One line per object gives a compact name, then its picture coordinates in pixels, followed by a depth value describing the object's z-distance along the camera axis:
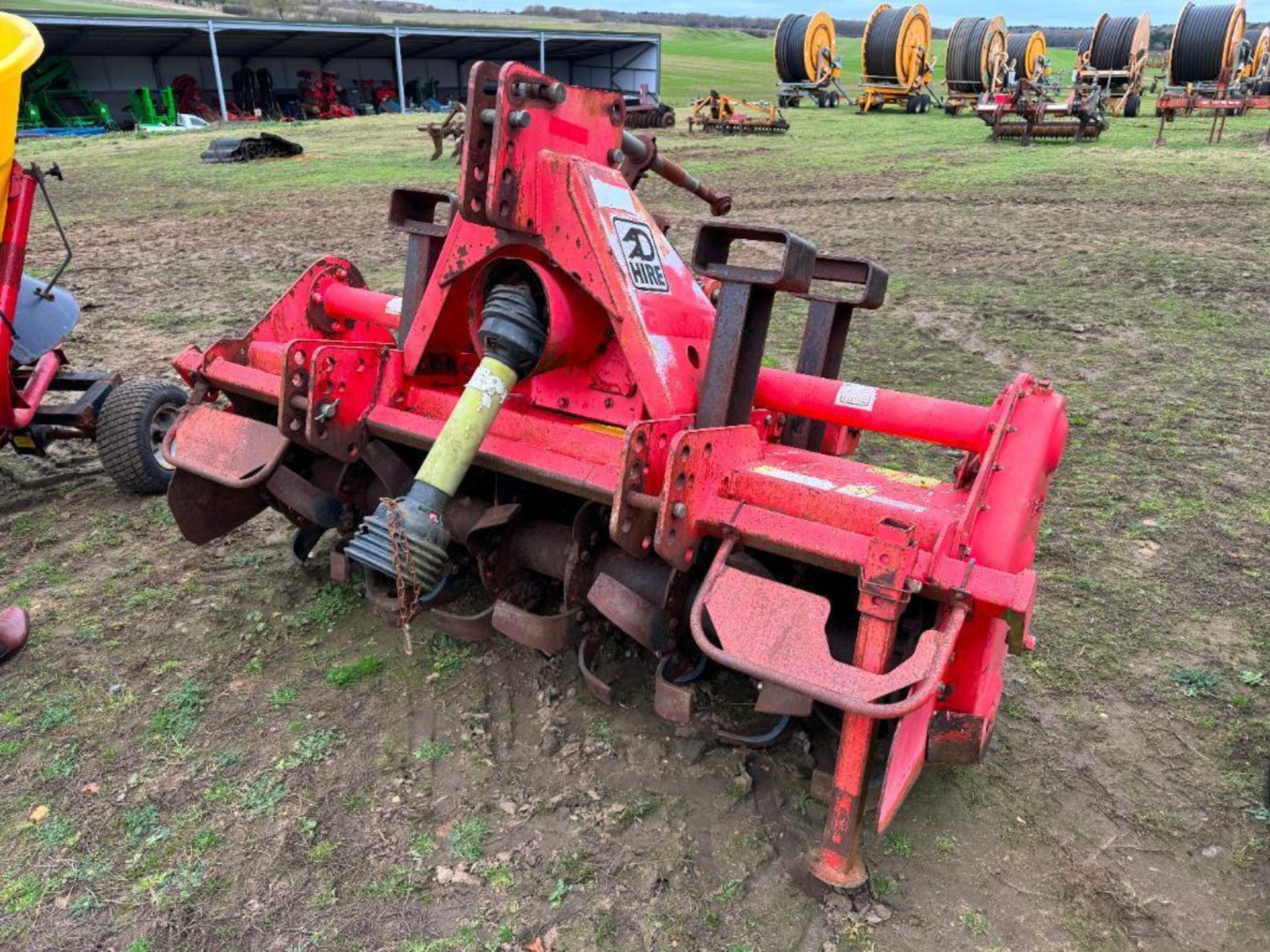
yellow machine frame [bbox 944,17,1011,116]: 24.78
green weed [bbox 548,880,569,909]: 2.17
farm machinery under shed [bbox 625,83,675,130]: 21.31
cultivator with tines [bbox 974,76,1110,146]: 16.59
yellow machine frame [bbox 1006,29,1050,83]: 25.94
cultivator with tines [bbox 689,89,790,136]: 19.44
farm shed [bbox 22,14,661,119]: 25.64
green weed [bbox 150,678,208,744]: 2.70
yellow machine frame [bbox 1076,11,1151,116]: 23.03
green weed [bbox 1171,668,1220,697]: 2.88
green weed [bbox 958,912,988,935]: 2.10
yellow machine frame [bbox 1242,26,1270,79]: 24.86
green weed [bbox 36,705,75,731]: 2.72
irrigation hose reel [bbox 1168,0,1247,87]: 21.20
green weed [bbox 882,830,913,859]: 2.31
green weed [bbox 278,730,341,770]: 2.59
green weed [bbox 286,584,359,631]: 3.24
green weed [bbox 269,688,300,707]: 2.83
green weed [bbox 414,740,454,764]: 2.61
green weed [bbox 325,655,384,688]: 2.92
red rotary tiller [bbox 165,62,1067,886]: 2.12
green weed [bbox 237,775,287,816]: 2.42
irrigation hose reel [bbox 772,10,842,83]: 26.09
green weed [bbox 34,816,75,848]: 2.32
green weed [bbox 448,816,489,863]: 2.30
